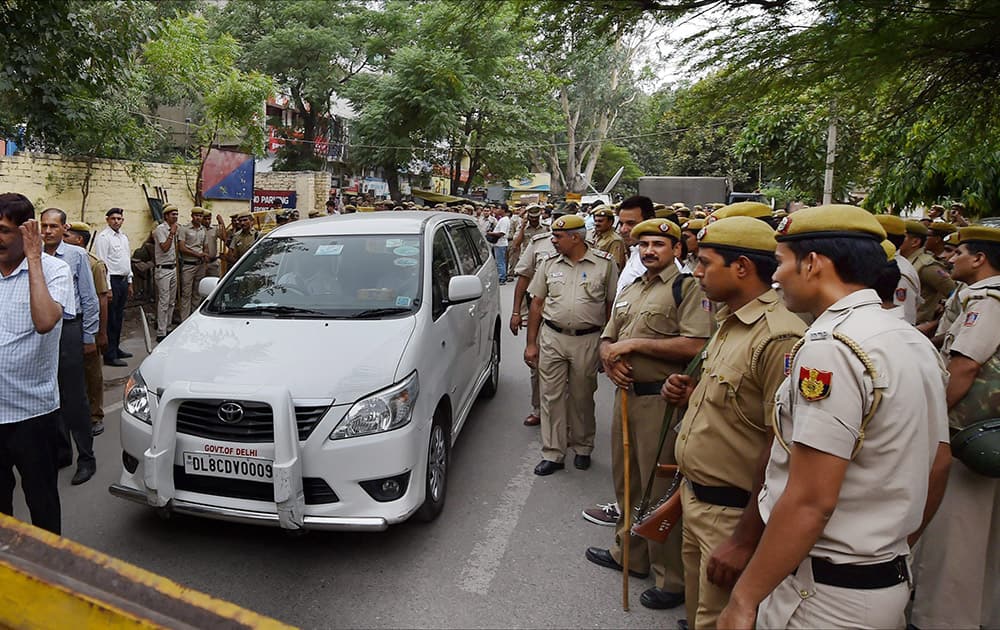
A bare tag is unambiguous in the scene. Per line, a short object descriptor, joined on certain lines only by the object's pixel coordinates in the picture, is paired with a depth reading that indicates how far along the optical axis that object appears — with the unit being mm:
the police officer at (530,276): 5465
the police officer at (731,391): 2086
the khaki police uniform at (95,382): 4965
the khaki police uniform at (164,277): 8344
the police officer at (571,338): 4332
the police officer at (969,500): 2445
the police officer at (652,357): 3023
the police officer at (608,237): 6438
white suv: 2984
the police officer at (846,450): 1421
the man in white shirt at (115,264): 7204
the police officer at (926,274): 4867
